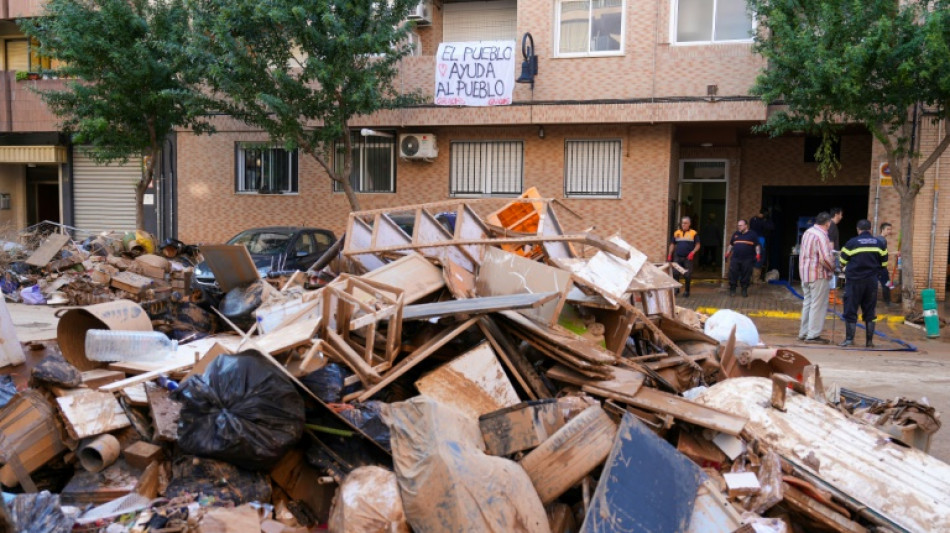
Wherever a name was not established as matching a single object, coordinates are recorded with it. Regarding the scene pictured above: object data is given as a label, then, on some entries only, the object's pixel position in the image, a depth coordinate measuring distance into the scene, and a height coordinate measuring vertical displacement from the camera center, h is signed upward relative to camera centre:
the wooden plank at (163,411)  4.85 -1.51
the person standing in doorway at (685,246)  15.27 -1.01
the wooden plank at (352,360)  5.46 -1.25
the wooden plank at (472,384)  5.33 -1.36
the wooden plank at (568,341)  5.71 -1.14
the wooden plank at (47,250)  14.66 -1.36
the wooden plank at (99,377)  5.50 -1.44
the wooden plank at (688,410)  4.93 -1.45
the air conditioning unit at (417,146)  17.67 +0.99
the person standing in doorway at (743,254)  15.14 -1.13
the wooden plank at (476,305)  5.68 -0.87
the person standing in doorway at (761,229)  16.81 -0.70
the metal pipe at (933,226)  14.66 -0.47
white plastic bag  8.06 -1.40
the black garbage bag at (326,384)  5.14 -1.33
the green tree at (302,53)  13.91 +2.47
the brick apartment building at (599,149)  15.97 +1.01
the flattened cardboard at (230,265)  8.16 -0.87
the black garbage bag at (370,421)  4.81 -1.49
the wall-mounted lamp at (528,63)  16.66 +2.80
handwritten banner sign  16.48 +2.56
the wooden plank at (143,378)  5.28 -1.41
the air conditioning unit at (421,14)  17.53 +4.04
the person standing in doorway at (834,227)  12.40 -0.51
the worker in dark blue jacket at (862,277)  10.98 -1.11
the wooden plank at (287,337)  5.40 -1.12
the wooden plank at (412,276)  6.78 -0.80
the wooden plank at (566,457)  4.47 -1.55
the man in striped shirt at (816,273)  11.05 -1.08
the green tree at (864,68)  11.51 +2.06
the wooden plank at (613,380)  5.52 -1.38
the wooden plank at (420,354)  5.45 -1.22
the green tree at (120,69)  16.06 +2.44
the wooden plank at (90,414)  4.81 -1.50
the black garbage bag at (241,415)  4.46 -1.37
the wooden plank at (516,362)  5.71 -1.29
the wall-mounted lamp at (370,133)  17.69 +1.28
